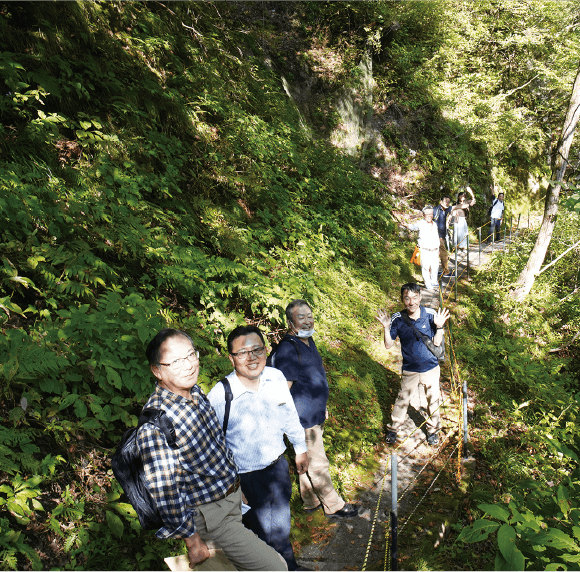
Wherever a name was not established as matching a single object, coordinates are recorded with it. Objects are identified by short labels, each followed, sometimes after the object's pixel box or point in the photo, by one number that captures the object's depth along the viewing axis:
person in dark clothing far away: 10.48
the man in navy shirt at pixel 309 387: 3.85
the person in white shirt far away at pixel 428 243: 8.62
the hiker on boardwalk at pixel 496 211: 15.72
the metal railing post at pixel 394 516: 3.21
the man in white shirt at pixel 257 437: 2.86
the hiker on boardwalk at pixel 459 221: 11.14
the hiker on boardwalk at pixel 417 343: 5.14
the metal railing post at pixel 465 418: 5.32
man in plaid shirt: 2.14
